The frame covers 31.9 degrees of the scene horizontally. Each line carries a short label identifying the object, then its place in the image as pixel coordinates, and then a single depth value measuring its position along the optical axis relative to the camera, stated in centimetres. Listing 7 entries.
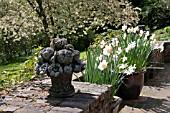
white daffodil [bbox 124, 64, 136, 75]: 379
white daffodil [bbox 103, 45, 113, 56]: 373
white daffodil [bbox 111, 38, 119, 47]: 430
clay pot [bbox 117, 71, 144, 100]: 441
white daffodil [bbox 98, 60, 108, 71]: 346
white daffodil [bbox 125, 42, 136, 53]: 406
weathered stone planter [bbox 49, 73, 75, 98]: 283
